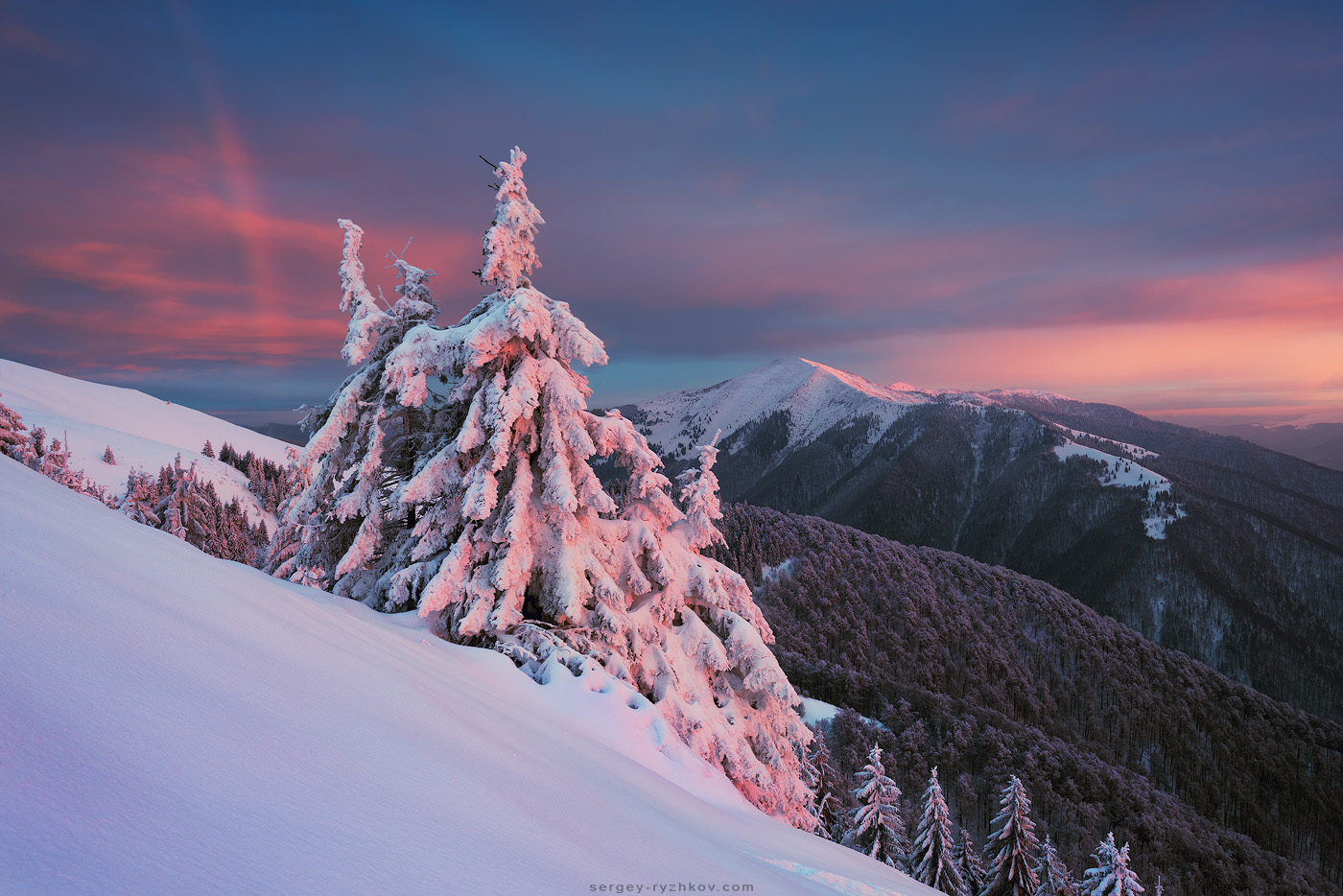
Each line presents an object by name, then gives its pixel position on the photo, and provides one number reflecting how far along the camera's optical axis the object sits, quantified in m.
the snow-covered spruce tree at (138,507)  29.05
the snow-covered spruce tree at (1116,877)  21.89
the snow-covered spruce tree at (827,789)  13.35
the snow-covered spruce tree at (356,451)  11.12
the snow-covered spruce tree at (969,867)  31.89
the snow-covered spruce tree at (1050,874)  31.01
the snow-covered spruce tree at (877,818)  23.84
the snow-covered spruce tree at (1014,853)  26.89
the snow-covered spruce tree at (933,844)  26.18
